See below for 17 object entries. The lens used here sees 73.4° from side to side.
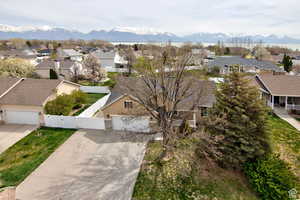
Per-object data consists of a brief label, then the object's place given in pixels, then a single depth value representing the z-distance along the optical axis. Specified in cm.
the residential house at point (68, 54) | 6950
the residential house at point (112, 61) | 5878
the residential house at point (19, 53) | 6232
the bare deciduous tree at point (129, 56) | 4675
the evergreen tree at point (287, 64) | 5210
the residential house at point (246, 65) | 4897
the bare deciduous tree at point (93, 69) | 3862
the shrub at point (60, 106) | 2172
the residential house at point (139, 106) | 2034
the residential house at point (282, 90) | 2459
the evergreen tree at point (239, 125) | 1318
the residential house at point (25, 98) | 2169
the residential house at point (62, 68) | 4209
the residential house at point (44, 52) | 8492
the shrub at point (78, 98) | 2647
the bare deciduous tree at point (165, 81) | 1402
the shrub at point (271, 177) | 1155
